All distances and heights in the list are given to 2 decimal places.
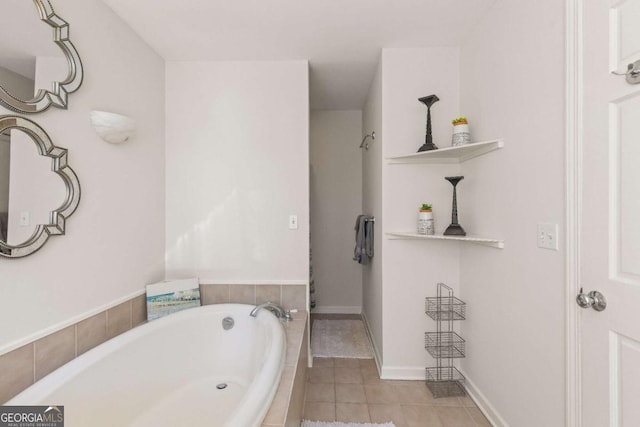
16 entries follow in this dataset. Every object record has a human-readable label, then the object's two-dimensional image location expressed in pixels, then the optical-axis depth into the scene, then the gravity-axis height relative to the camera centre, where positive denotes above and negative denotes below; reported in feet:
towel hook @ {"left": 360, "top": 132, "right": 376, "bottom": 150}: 8.63 +2.46
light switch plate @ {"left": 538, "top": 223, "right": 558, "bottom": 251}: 3.95 -0.33
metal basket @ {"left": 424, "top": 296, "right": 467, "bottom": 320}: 6.64 -2.25
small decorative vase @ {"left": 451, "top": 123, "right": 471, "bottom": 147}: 5.99 +1.64
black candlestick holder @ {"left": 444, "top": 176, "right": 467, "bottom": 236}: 6.08 -0.18
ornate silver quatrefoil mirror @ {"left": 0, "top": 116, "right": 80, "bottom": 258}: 3.69 +0.37
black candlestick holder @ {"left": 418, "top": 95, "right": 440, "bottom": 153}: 6.31 +2.03
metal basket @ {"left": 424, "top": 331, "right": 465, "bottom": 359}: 6.63 -3.11
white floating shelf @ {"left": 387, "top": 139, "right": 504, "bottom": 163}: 5.33 +1.28
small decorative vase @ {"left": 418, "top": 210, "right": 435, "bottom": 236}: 6.39 -0.23
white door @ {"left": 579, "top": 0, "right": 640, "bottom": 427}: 2.96 -0.03
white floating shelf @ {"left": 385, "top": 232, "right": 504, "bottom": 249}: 5.23 -0.51
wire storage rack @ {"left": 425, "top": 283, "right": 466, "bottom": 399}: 6.57 -3.04
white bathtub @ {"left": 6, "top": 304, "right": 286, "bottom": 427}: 3.82 -2.74
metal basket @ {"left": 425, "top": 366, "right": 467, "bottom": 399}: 6.34 -3.88
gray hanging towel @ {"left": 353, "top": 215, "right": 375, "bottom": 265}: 8.55 -0.83
